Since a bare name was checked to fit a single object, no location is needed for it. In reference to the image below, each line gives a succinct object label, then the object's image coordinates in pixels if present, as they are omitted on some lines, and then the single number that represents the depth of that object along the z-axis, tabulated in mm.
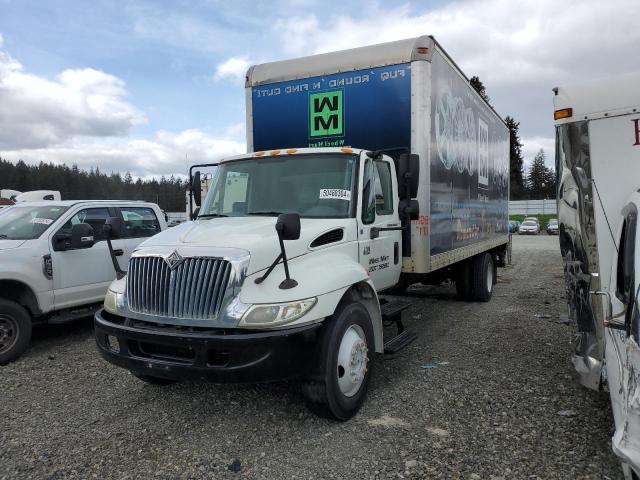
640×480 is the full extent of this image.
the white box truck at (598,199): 3512
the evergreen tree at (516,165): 58969
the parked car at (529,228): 37312
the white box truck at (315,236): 3543
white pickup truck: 5621
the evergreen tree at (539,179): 81919
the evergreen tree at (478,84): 46894
